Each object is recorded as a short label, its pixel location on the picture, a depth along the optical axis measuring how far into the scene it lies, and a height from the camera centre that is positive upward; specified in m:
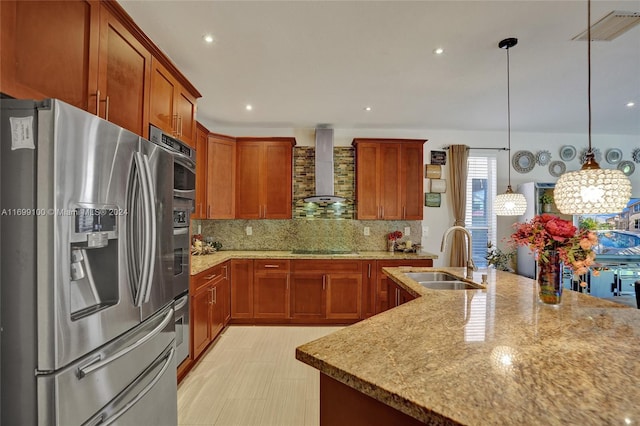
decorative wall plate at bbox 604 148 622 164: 4.38 +0.92
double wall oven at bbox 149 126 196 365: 1.99 -0.08
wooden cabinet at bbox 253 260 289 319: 3.50 -1.00
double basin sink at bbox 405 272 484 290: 2.09 -0.55
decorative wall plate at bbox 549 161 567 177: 4.34 +0.72
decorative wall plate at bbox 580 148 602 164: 4.30 +0.92
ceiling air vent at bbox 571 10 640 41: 1.77 +1.27
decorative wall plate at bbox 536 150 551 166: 4.34 +0.88
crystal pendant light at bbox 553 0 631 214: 1.23 +0.10
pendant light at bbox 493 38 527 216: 2.56 +0.08
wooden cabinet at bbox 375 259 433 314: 3.48 -0.88
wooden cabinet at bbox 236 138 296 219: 3.81 +0.48
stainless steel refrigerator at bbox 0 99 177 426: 0.95 -0.21
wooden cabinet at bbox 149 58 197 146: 1.87 +0.82
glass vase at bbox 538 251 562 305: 1.48 -0.35
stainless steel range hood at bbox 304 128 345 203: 3.96 +0.73
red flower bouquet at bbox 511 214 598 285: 1.41 -0.15
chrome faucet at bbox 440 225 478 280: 2.13 -0.39
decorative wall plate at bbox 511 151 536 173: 4.34 +0.81
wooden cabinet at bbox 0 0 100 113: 0.99 +0.67
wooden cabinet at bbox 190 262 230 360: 2.46 -0.94
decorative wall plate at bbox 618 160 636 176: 4.38 +0.74
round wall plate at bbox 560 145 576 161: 4.34 +0.96
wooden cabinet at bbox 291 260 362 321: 3.49 -0.96
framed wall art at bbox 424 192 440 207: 4.23 +0.21
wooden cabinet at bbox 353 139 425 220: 3.85 +0.48
